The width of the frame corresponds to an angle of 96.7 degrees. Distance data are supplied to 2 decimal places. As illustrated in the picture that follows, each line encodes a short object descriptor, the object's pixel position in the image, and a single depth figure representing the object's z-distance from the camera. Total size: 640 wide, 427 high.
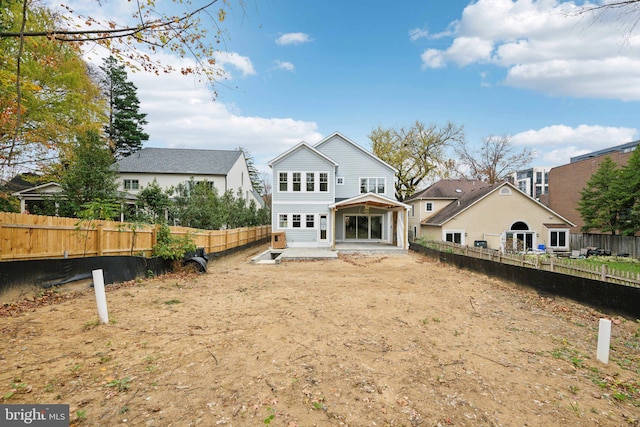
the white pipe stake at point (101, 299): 4.43
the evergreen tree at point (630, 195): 19.11
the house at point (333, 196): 20.72
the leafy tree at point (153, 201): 15.65
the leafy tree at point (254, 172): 59.22
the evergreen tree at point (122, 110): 37.88
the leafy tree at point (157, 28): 3.76
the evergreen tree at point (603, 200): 20.69
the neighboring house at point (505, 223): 21.69
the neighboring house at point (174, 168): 27.53
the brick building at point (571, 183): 27.55
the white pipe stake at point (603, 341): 3.91
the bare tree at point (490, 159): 33.29
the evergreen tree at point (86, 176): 12.33
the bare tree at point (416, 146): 33.38
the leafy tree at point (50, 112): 11.97
